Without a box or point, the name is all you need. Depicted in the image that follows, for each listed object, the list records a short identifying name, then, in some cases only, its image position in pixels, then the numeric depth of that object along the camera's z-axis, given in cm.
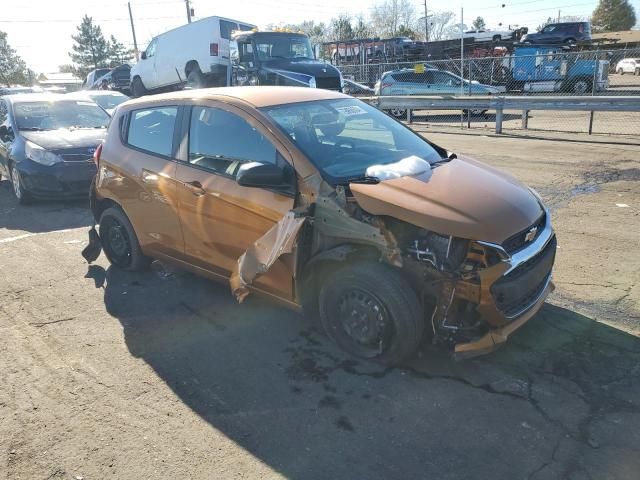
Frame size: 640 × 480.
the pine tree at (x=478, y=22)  9122
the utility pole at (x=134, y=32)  5333
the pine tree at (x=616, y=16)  6956
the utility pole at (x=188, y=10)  4688
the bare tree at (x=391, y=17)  8869
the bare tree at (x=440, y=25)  9361
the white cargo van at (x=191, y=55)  1670
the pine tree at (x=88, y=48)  7706
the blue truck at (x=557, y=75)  2159
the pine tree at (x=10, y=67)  6488
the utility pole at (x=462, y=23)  2217
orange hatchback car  321
